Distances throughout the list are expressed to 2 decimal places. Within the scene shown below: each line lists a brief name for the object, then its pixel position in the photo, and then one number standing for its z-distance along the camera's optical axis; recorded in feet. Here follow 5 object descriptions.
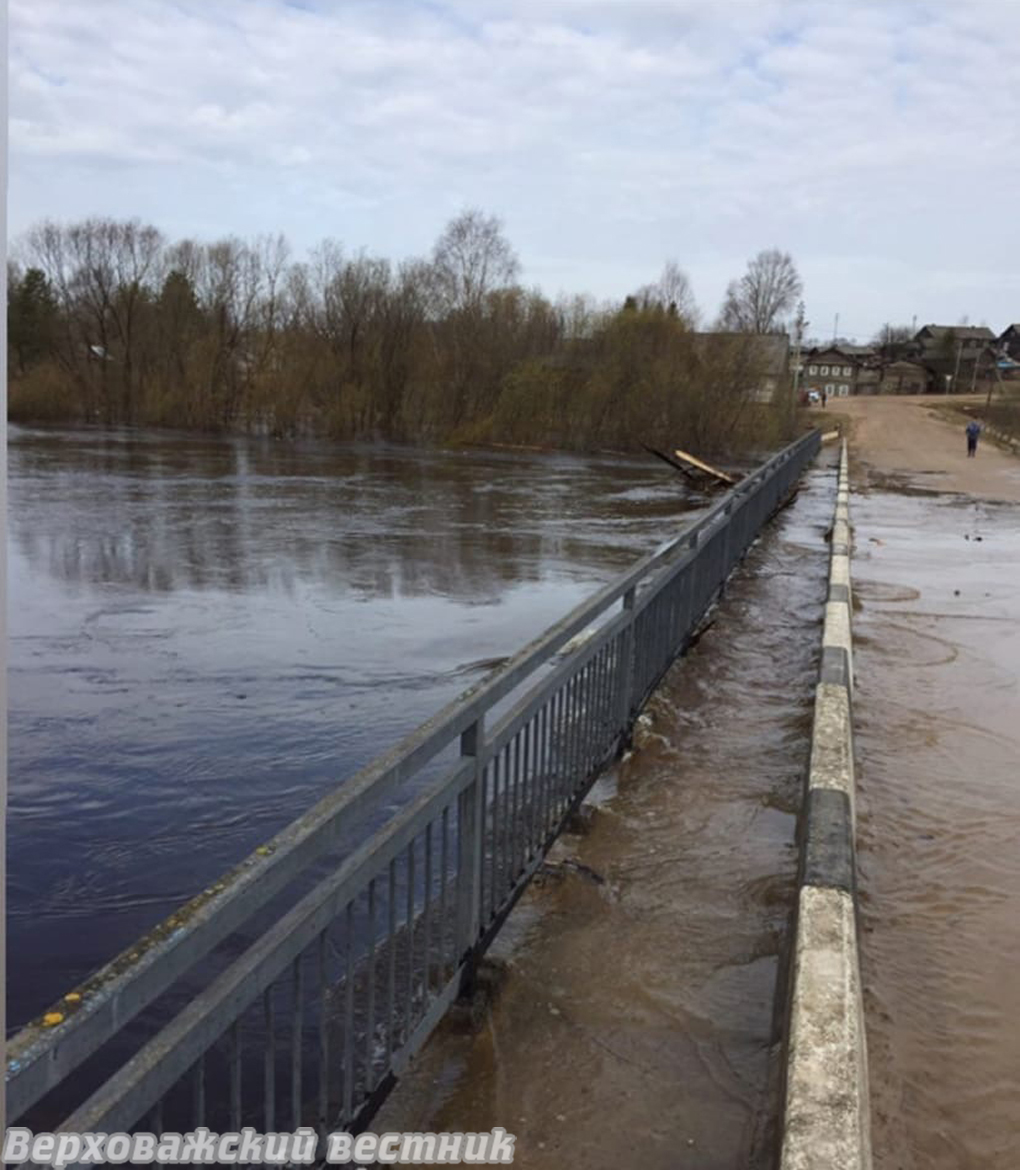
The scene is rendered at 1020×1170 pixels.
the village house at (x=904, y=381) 452.76
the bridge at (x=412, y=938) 5.83
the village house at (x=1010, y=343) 461.12
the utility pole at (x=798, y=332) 233.35
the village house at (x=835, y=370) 458.09
